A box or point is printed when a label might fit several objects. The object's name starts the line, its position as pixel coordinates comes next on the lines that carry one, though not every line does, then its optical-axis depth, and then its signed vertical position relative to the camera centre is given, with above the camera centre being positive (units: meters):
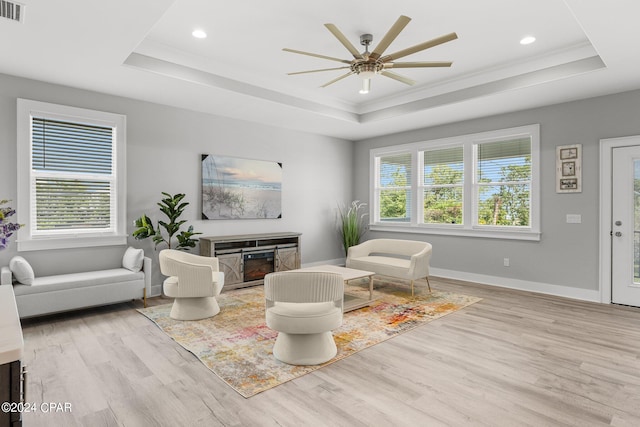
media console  5.30 -0.70
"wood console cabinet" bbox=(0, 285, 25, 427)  1.07 -0.53
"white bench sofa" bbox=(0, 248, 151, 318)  3.64 -0.88
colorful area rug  2.73 -1.22
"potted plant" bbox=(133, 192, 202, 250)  4.67 -0.23
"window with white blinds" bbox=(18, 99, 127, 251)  4.11 +0.41
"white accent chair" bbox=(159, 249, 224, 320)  3.83 -0.86
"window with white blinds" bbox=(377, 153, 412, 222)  7.02 +0.49
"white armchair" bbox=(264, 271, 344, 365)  2.77 -0.84
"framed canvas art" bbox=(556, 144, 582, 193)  4.88 +0.61
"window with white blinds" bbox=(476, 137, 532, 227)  5.50 +0.47
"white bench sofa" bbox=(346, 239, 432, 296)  4.90 -0.74
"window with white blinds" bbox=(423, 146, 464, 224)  6.25 +0.47
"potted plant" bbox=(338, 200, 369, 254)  7.38 -0.26
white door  4.48 -0.19
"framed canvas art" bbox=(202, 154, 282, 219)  5.64 +0.38
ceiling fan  2.82 +1.42
